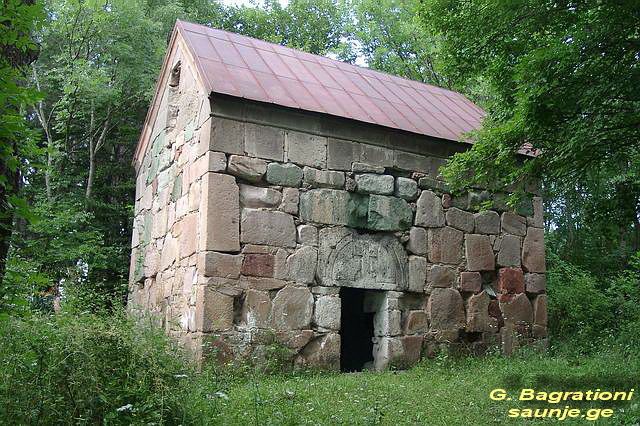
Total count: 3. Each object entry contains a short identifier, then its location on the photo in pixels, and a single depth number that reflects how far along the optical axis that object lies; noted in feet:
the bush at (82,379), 12.63
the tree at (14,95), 10.07
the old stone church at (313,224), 21.75
